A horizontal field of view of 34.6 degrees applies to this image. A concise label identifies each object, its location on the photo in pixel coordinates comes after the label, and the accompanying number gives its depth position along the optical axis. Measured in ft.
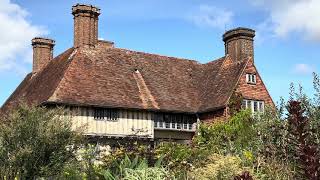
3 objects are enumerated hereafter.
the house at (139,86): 93.76
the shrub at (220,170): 31.71
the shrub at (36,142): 48.62
